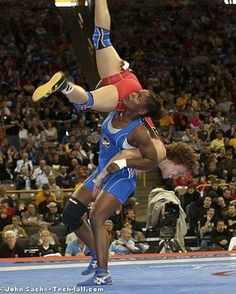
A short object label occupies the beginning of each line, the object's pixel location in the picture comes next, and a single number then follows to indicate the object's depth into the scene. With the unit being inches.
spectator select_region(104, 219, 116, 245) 397.4
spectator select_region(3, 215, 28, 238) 413.4
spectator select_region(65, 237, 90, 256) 380.2
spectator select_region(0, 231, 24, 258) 382.3
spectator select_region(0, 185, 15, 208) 446.2
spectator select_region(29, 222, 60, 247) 395.9
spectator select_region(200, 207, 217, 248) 434.6
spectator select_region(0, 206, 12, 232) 423.8
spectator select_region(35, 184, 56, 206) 453.7
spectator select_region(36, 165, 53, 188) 498.6
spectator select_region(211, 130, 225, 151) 568.0
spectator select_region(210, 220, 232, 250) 422.3
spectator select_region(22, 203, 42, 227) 434.6
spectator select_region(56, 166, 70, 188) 495.2
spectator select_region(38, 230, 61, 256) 389.4
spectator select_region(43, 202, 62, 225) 439.2
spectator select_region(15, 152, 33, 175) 511.5
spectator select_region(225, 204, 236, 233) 431.5
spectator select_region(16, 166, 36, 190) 501.4
